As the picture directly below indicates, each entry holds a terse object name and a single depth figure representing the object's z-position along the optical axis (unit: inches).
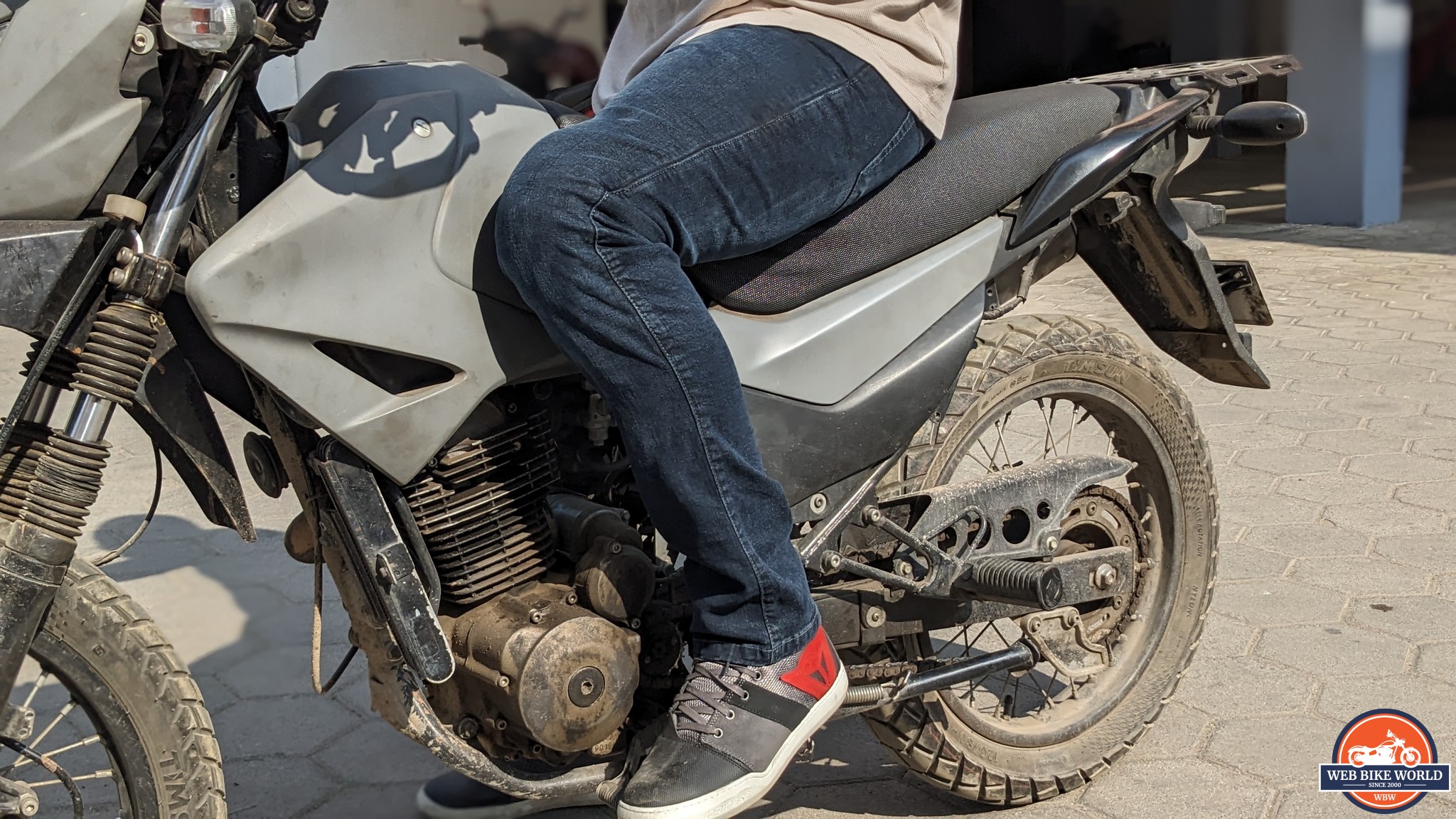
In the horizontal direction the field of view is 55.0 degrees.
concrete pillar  394.6
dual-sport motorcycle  67.9
